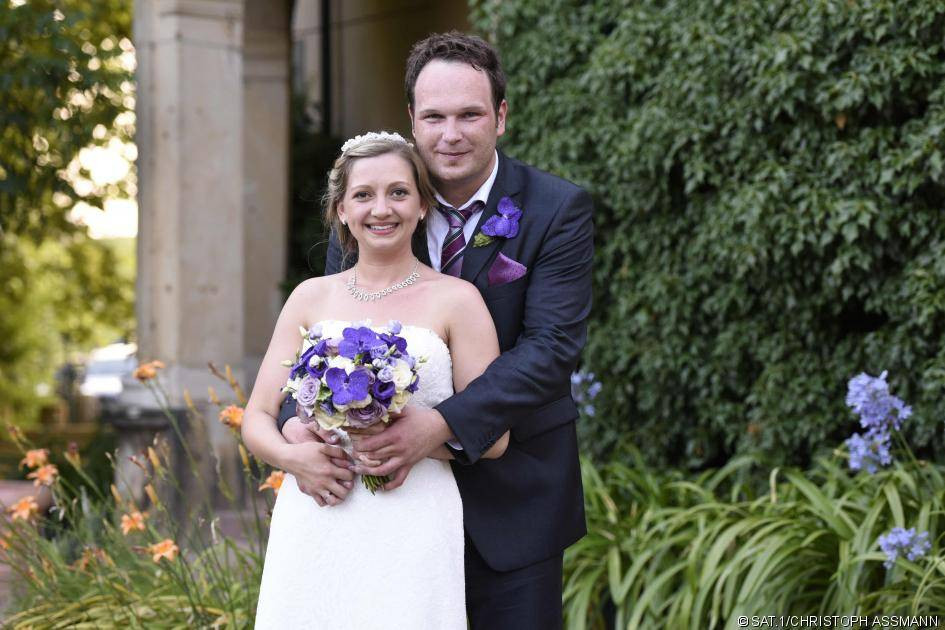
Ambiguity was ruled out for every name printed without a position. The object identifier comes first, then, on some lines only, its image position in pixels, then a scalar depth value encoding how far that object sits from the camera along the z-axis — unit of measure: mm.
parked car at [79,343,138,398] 22072
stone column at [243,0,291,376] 9688
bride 2814
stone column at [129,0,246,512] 7621
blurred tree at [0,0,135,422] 7957
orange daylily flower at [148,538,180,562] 3945
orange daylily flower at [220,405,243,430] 4062
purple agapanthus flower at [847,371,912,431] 4328
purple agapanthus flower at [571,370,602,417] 5926
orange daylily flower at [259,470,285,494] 3922
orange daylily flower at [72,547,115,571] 4344
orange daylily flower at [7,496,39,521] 4312
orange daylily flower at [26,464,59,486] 4344
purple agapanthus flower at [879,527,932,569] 3889
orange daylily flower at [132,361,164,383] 4287
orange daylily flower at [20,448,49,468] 4469
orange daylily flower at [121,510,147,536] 4180
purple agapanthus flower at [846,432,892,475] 4387
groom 2957
